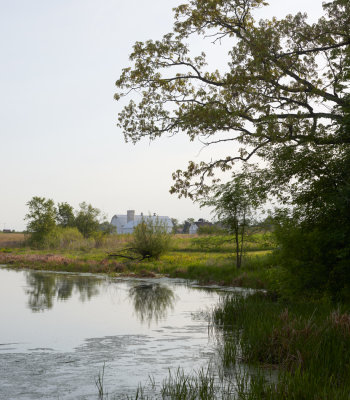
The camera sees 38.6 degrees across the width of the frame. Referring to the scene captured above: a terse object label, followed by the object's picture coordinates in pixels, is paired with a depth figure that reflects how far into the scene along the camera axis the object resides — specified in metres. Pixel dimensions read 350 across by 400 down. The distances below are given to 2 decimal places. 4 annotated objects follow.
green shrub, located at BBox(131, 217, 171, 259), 33.16
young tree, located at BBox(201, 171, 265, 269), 24.61
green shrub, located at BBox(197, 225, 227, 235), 26.10
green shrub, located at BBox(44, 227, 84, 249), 55.03
